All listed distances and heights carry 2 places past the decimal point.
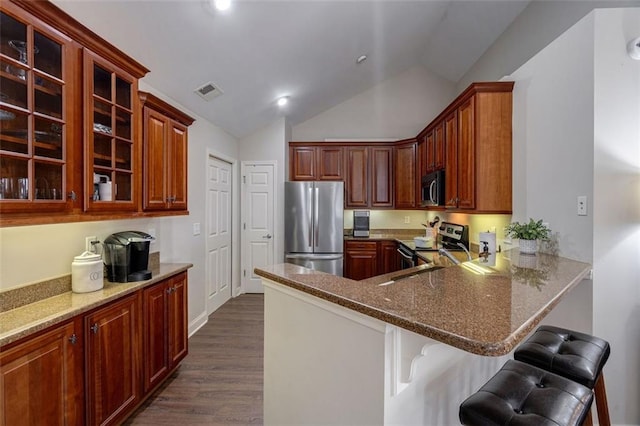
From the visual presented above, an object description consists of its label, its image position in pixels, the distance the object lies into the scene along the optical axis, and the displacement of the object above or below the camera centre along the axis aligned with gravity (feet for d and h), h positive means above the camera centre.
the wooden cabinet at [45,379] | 3.90 -2.51
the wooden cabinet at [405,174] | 14.94 +1.94
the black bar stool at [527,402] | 3.05 -2.17
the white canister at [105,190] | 5.67 +0.39
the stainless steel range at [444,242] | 11.05 -1.30
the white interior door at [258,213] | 14.96 -0.12
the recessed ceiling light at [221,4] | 6.53 +4.75
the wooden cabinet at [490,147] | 8.21 +1.87
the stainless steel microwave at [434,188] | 11.29 +0.94
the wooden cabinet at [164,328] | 6.55 -2.92
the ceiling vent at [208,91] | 9.52 +4.09
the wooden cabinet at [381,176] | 15.57 +1.90
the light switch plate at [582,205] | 5.87 +0.14
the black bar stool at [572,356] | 4.02 -2.13
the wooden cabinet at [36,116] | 4.07 +1.44
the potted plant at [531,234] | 6.71 -0.54
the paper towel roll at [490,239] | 7.81 -0.77
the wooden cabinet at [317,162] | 15.70 +2.68
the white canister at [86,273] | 5.63 -1.25
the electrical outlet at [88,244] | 6.35 -0.75
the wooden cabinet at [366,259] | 14.58 -2.44
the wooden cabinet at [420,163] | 13.57 +2.37
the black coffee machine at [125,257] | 6.40 -1.07
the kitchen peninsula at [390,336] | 2.72 -1.42
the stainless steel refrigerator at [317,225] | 14.17 -0.70
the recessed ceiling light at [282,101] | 12.75 +4.97
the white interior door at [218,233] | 12.23 -1.03
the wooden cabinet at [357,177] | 15.69 +1.86
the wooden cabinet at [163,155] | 7.18 +1.53
